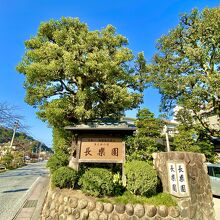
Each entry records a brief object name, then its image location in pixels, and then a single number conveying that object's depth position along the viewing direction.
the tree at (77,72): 9.99
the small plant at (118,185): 7.45
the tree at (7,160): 31.42
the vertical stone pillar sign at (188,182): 7.06
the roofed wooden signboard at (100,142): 8.55
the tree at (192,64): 15.23
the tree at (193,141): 18.73
